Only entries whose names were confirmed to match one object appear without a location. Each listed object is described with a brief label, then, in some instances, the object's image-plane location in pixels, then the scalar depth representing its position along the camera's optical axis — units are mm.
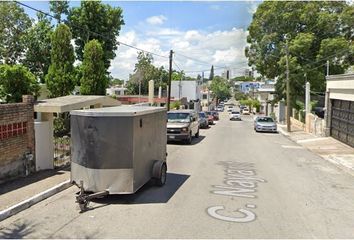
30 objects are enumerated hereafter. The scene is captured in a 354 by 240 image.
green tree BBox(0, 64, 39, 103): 14117
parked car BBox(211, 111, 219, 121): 55384
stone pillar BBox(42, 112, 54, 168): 13000
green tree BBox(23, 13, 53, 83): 36062
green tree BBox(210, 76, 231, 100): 148125
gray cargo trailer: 9266
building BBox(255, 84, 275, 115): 69062
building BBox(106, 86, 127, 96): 89338
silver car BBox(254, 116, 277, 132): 34031
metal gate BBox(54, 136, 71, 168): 13794
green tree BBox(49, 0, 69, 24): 36031
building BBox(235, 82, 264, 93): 125688
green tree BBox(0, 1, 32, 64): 36812
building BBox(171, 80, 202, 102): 82631
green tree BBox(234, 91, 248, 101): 145875
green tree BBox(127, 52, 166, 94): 89062
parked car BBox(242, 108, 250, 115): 84906
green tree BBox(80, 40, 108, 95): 24141
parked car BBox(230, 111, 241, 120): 57031
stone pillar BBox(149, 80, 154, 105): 33869
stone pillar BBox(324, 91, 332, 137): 27984
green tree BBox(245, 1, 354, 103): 41156
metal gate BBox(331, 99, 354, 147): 23281
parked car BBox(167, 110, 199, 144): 22297
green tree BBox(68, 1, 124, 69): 34406
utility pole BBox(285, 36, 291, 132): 34944
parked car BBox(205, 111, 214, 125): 43400
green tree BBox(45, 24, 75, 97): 22297
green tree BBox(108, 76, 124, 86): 164350
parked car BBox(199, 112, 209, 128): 37691
